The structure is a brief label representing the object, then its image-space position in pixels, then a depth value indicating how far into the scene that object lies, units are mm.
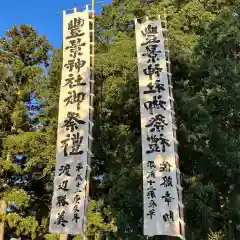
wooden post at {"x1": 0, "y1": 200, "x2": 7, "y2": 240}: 9131
